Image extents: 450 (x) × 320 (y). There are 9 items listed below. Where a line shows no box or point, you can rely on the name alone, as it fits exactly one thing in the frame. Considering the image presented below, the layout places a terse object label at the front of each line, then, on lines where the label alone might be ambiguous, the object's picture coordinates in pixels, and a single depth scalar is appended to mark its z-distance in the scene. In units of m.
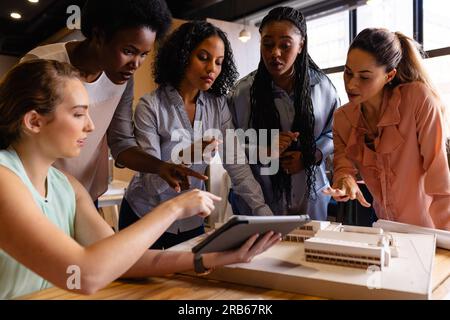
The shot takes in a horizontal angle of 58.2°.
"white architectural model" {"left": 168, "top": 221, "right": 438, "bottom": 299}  0.81
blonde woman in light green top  0.77
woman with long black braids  1.79
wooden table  0.85
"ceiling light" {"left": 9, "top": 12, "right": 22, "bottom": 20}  4.81
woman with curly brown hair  1.59
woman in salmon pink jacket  1.43
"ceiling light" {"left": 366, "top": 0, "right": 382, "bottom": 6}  3.77
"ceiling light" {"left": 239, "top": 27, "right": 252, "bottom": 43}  4.20
